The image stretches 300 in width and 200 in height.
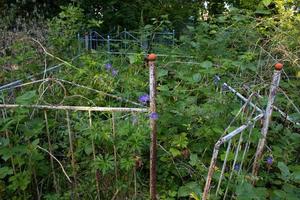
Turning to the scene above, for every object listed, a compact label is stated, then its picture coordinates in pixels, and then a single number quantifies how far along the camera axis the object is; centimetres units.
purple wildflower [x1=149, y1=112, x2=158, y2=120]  198
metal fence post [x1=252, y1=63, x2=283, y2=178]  199
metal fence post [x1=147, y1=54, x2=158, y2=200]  191
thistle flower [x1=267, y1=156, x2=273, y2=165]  219
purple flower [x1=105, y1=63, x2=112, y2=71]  304
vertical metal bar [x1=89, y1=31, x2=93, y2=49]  463
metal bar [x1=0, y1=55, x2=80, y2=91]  270
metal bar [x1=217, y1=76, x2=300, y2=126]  255
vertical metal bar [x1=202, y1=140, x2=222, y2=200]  165
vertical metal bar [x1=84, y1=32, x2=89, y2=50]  422
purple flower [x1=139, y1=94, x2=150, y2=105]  233
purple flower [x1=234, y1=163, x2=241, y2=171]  218
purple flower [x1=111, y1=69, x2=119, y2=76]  298
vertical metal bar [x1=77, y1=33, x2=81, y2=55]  385
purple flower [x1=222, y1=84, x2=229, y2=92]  272
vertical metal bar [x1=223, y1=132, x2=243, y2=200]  201
